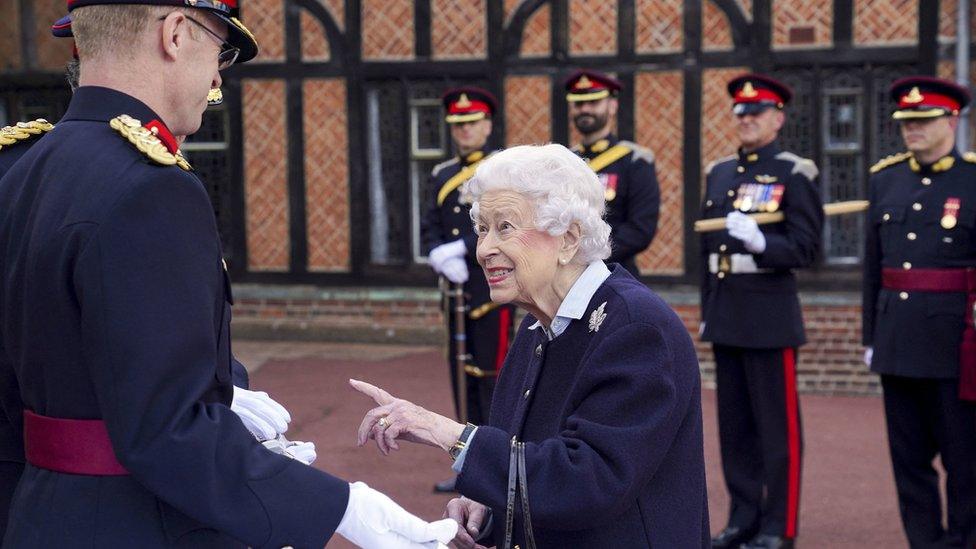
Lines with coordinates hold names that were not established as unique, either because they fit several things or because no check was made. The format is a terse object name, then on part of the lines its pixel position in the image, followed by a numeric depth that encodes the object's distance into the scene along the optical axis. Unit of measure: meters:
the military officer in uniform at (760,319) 5.63
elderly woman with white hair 2.55
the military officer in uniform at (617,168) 6.55
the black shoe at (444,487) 6.63
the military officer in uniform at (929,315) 5.21
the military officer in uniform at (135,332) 2.06
